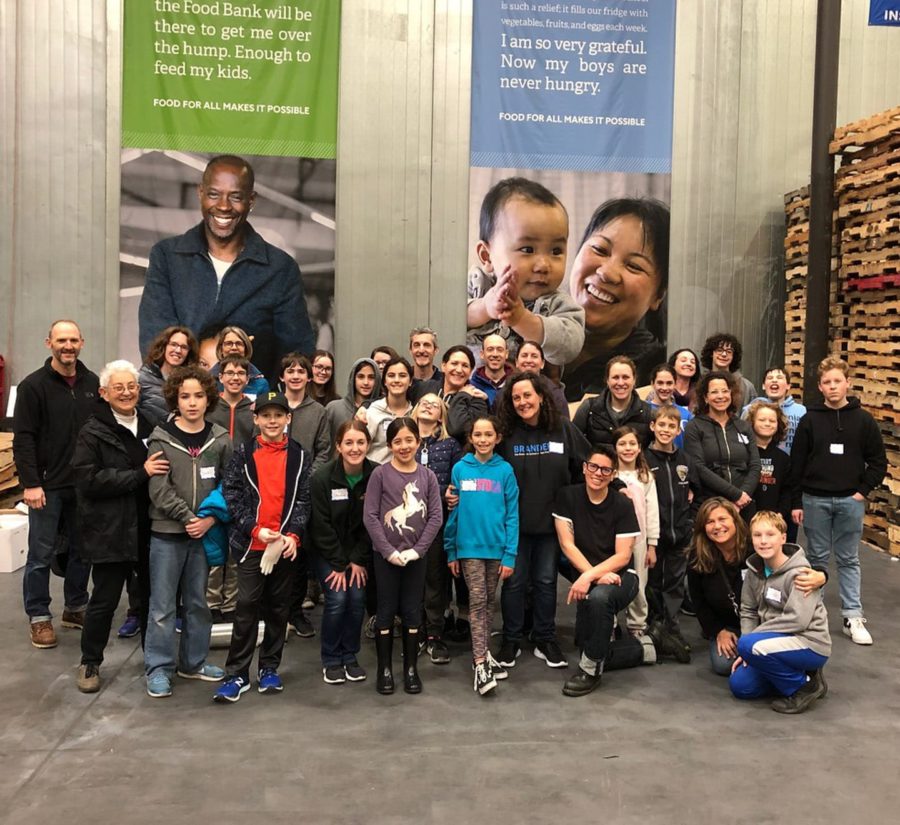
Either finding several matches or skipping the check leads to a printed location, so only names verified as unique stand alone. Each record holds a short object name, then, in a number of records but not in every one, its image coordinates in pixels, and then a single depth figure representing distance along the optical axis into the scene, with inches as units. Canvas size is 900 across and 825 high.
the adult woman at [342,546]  182.5
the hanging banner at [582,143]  385.1
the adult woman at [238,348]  225.1
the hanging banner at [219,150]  370.3
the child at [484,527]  188.1
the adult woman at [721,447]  217.9
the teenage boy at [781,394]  248.4
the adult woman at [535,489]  196.1
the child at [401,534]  181.0
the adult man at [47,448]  202.5
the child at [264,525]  175.0
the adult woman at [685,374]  244.2
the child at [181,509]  175.8
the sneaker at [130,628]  212.8
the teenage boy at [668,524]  209.0
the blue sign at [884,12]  263.1
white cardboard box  275.3
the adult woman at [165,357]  214.1
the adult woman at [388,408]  208.7
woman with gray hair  173.0
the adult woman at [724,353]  252.7
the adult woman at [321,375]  253.4
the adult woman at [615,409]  216.1
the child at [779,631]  172.9
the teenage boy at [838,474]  219.5
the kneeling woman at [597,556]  182.4
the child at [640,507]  200.8
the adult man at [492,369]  224.5
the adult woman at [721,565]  189.5
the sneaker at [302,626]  217.5
